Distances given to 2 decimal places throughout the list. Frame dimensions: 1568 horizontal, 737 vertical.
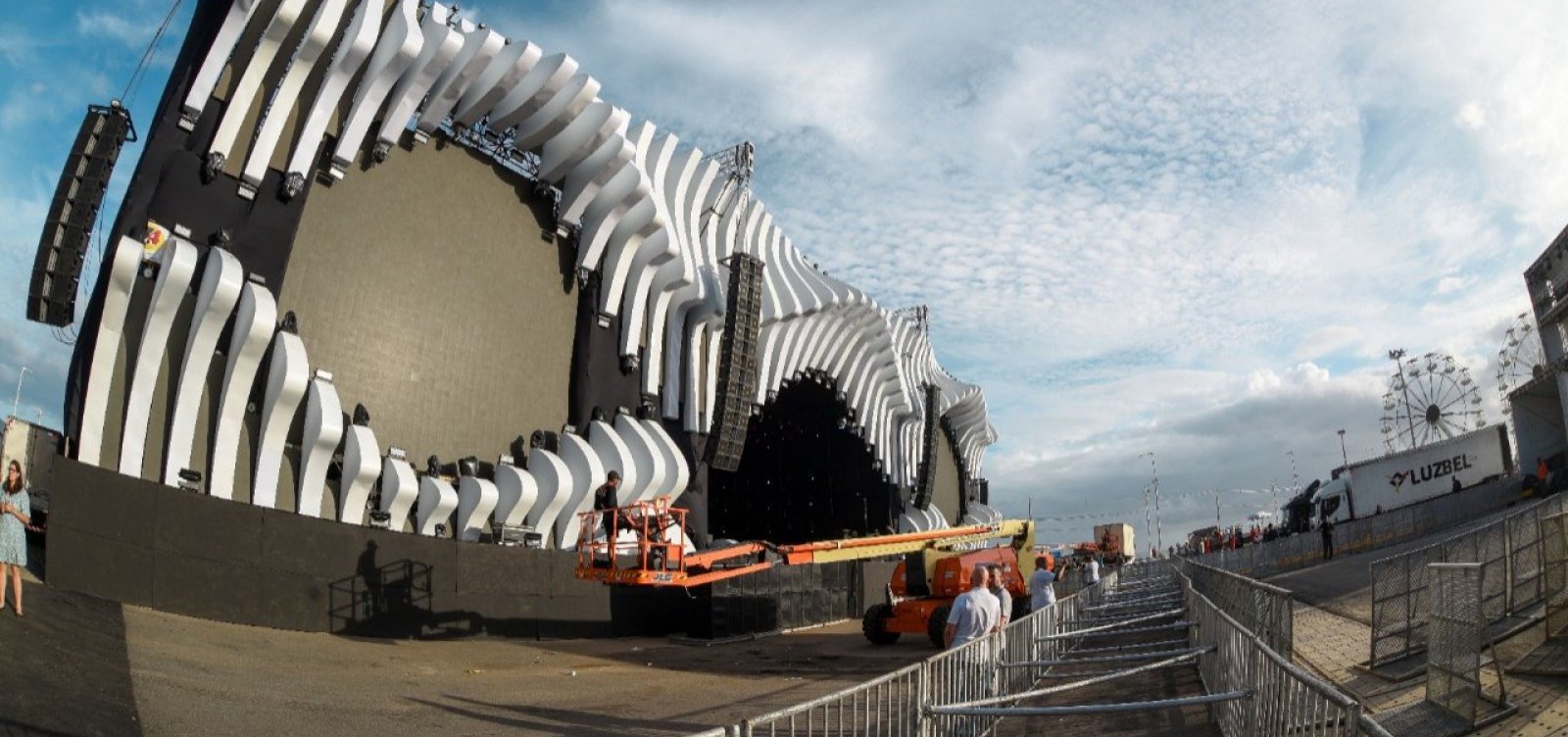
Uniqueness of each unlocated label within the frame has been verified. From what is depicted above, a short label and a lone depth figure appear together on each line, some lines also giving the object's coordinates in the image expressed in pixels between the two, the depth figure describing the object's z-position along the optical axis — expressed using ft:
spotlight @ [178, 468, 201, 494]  50.49
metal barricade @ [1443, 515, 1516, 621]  35.50
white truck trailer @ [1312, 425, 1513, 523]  146.41
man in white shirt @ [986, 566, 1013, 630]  40.42
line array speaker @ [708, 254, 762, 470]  87.04
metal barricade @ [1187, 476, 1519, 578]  120.06
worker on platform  64.39
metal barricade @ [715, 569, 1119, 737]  18.63
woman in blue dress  28.86
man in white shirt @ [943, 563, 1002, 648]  31.58
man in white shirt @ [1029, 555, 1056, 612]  47.68
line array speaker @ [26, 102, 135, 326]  50.37
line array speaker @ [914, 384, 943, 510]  150.82
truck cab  164.35
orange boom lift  53.64
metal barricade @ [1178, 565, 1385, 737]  15.98
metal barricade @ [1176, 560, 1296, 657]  33.94
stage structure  52.01
